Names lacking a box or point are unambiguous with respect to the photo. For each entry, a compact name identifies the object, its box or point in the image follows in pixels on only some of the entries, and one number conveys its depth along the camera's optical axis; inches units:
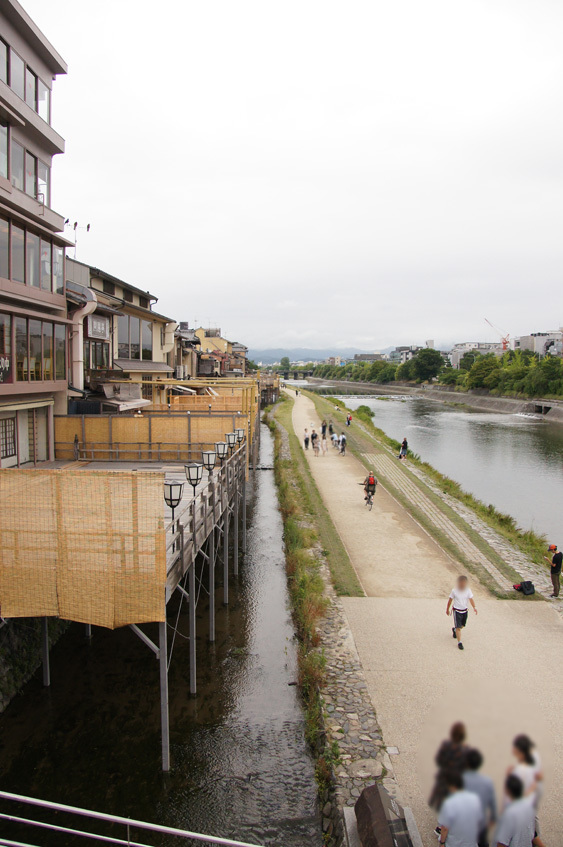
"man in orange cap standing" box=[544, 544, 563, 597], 596.1
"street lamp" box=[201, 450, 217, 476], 569.9
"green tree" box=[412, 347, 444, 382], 5590.6
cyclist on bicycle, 917.8
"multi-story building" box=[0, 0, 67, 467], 639.8
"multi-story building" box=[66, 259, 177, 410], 874.8
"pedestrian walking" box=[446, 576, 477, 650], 443.2
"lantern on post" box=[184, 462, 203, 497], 483.8
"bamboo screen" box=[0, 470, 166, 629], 334.6
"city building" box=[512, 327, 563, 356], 7086.6
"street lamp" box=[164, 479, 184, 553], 393.7
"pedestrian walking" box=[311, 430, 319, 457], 1517.0
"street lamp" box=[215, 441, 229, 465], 639.1
